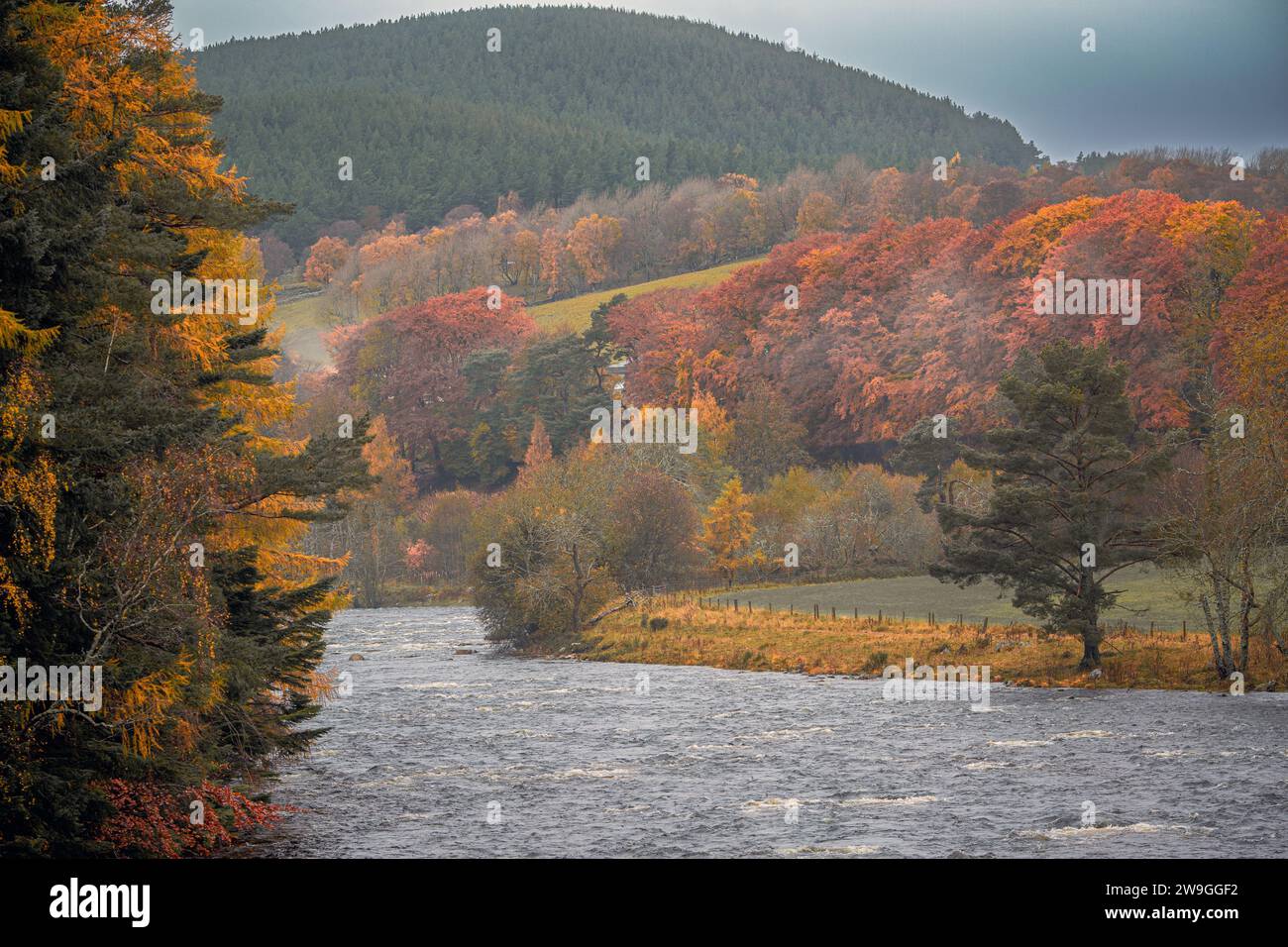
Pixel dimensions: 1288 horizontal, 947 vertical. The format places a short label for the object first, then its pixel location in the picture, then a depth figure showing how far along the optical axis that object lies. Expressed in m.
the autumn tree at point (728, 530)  91.25
